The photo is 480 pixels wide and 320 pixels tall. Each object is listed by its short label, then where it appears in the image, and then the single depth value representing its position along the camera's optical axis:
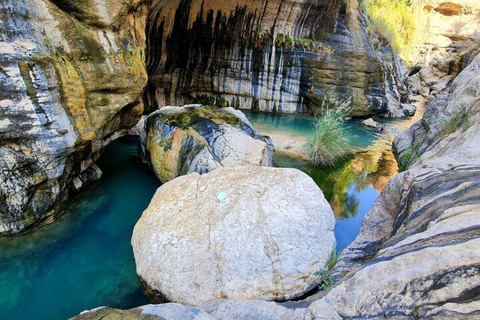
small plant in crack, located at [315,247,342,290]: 2.34
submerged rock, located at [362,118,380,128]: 9.13
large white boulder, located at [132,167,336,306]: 2.79
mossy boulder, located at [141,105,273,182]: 4.63
